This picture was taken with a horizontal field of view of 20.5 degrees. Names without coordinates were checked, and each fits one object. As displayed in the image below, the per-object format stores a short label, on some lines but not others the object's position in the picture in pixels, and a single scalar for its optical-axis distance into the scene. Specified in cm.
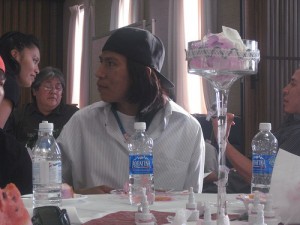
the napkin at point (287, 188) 158
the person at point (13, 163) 227
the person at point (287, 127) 303
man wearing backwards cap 245
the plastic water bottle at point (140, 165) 195
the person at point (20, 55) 367
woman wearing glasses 525
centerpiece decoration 153
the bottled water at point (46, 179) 189
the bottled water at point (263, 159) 206
